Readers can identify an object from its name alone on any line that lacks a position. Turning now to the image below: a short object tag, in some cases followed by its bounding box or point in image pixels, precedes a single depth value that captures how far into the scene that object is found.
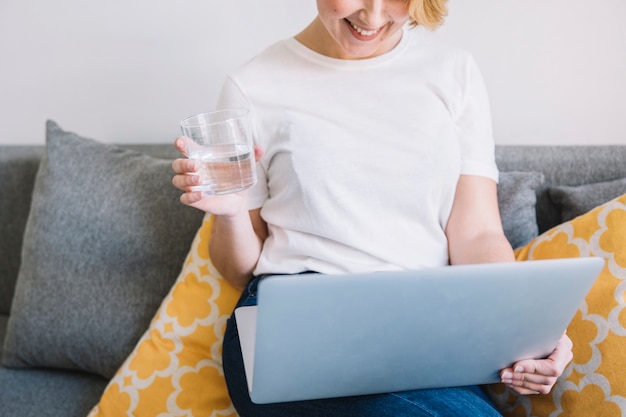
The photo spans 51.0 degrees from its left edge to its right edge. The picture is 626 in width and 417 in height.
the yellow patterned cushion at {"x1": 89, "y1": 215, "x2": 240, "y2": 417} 1.31
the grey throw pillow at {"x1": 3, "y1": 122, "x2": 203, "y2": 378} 1.55
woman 1.19
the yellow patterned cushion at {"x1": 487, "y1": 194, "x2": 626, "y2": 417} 1.04
